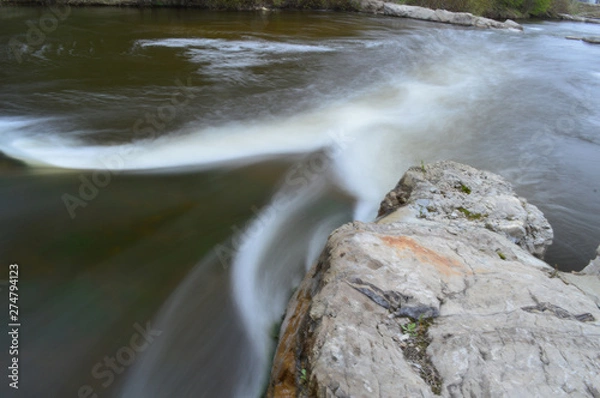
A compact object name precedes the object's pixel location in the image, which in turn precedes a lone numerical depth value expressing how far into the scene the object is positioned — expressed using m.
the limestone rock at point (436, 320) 2.34
